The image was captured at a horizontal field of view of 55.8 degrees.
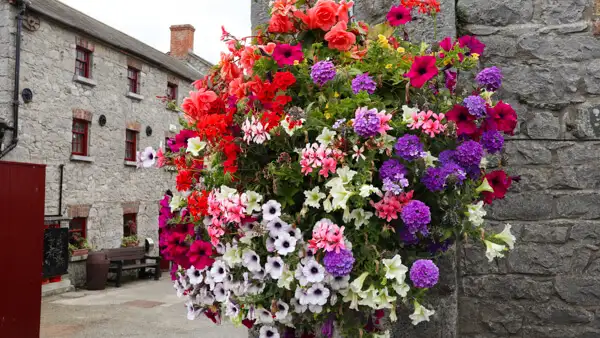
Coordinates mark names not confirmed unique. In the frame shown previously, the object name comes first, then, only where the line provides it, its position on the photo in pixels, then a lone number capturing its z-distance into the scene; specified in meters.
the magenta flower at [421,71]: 2.04
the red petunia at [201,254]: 2.16
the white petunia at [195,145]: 2.22
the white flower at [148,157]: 2.41
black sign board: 12.30
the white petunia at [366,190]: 1.88
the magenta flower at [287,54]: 2.13
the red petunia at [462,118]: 2.12
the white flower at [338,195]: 1.92
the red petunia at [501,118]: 2.22
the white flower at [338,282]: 1.98
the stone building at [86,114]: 12.29
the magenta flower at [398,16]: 2.36
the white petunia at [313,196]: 2.00
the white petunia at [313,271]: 1.92
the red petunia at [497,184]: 2.37
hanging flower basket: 1.98
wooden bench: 14.32
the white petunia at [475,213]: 2.15
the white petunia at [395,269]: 1.92
